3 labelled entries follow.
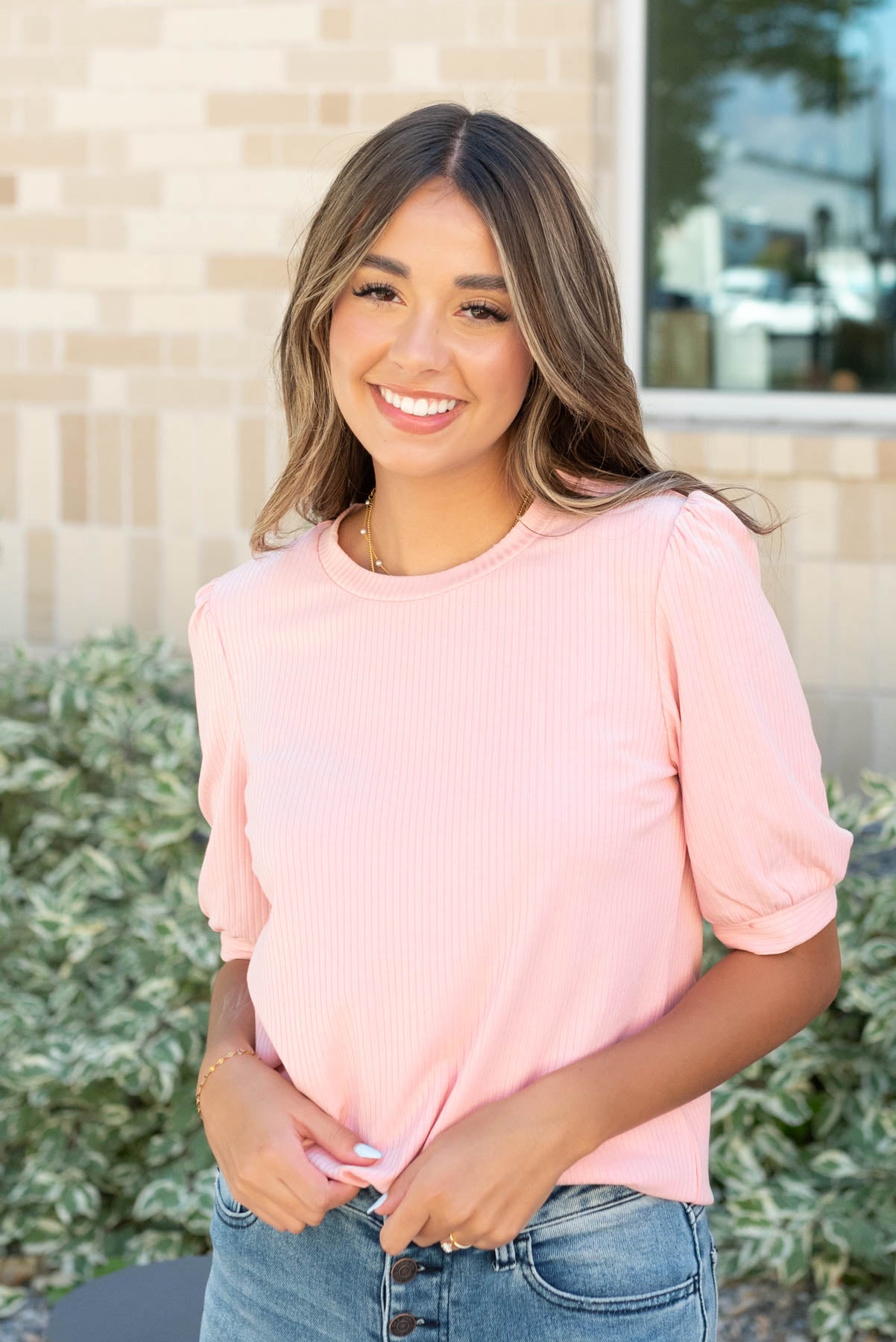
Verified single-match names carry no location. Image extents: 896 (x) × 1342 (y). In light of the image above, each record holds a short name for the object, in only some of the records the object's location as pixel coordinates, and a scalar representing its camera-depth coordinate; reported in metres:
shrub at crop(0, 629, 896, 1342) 2.76
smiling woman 1.38
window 3.79
